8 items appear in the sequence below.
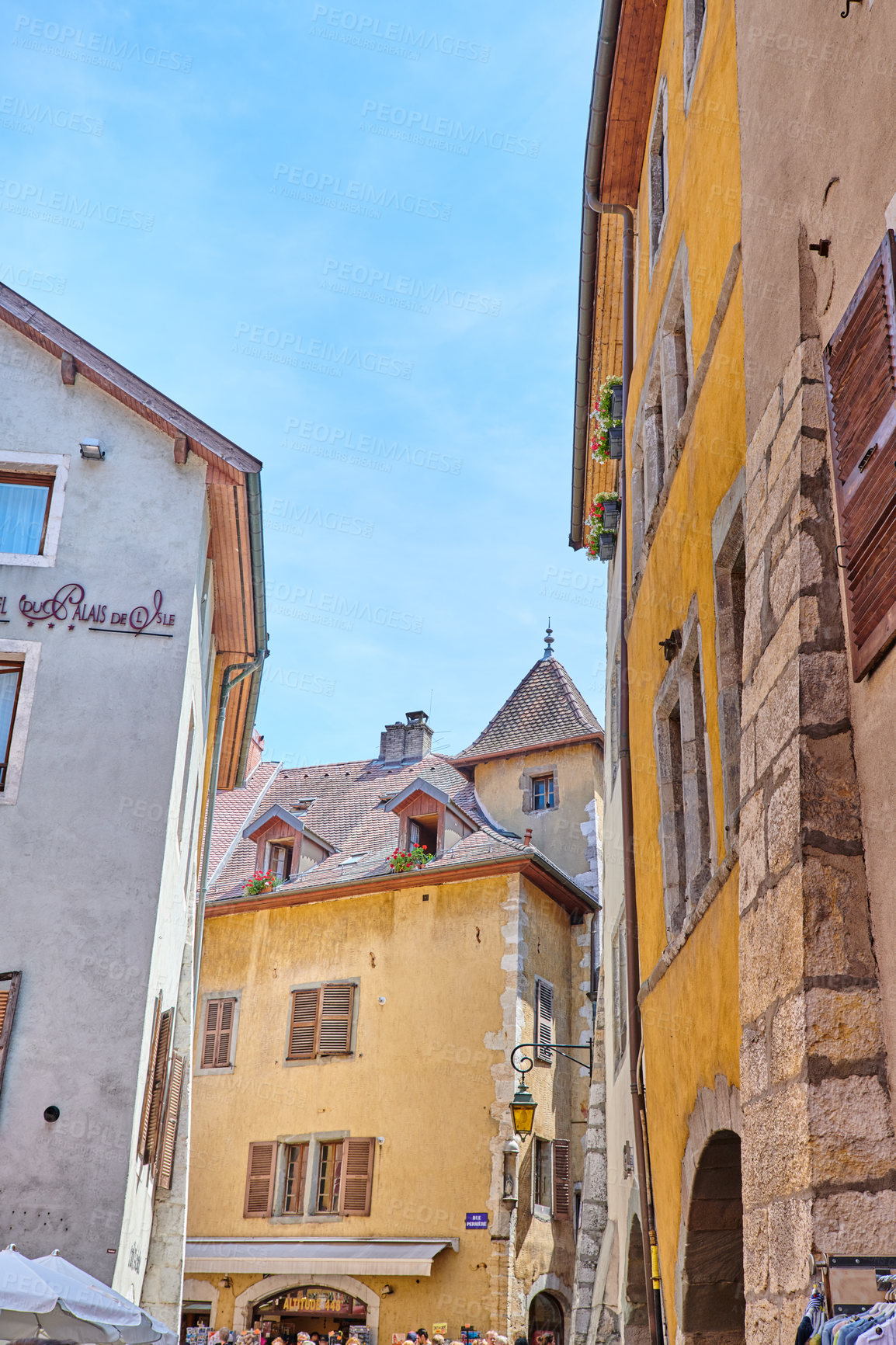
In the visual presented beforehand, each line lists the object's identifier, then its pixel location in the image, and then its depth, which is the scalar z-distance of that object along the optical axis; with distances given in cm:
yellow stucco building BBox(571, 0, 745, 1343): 613
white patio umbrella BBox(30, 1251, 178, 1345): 843
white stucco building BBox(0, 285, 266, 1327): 1016
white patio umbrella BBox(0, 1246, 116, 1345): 790
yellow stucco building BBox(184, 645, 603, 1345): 1964
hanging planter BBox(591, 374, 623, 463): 1186
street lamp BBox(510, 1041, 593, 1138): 1380
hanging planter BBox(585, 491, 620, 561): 1242
